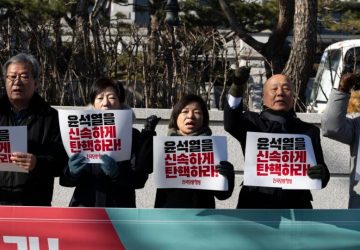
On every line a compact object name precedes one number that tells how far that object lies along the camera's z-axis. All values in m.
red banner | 5.08
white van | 11.84
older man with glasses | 5.29
